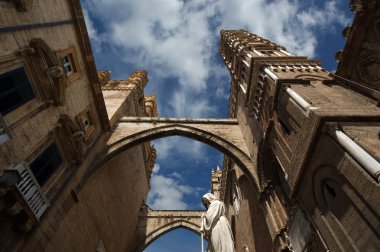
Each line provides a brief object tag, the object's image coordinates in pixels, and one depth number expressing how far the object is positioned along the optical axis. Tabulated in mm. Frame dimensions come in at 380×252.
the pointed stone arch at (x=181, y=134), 11695
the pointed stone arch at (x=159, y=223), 19266
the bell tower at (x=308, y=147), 5422
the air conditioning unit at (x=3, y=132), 5601
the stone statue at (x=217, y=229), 6455
